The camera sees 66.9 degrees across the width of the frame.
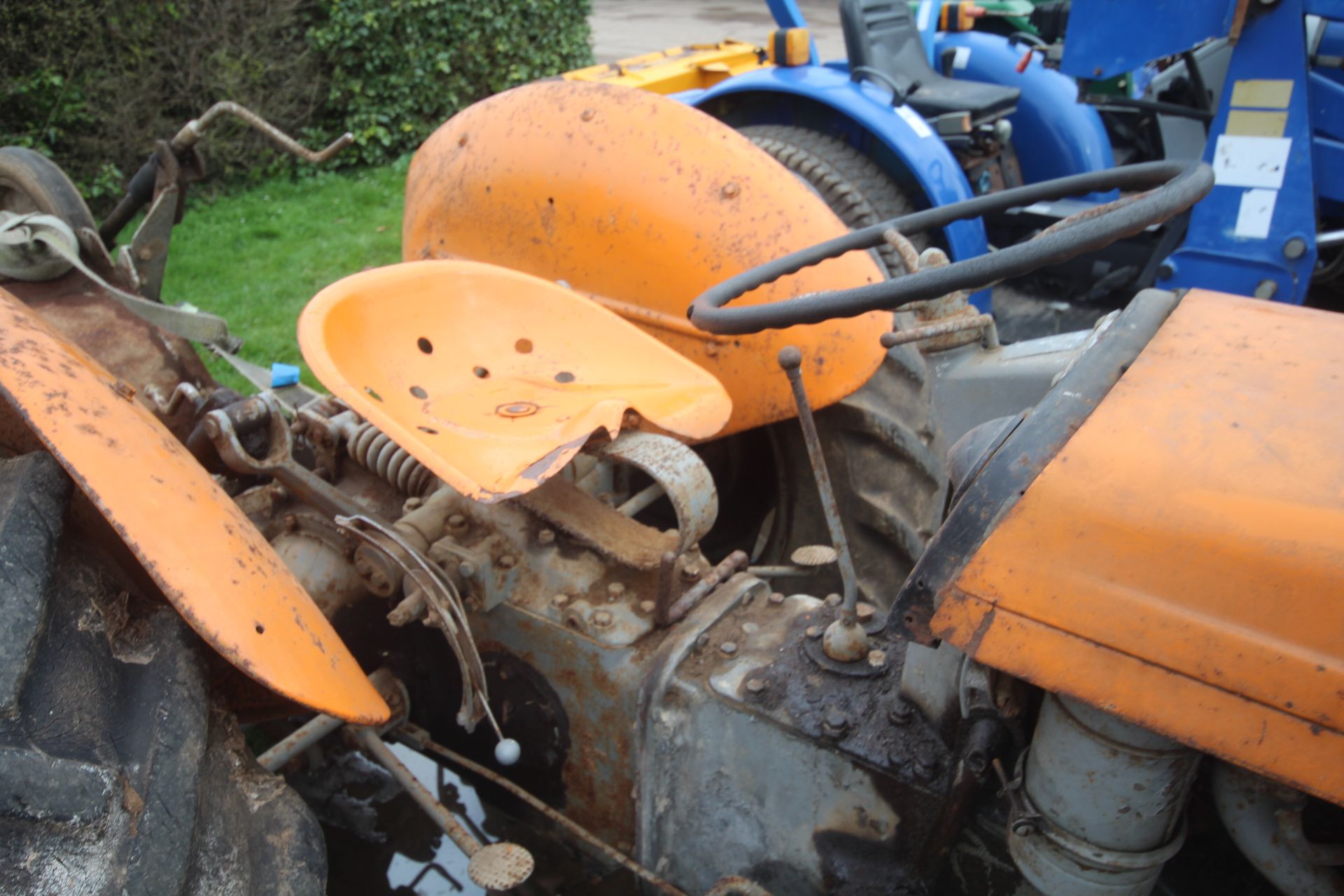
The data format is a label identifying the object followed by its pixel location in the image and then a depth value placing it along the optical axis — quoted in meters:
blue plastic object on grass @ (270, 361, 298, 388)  2.13
